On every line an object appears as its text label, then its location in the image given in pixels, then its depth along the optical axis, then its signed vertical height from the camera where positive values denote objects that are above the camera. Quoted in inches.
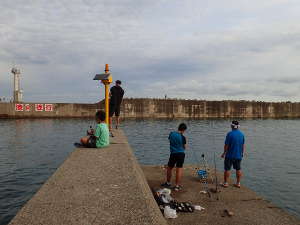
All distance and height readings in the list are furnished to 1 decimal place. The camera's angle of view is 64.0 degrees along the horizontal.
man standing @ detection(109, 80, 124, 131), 430.6 +23.2
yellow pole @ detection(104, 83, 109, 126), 442.6 +17.1
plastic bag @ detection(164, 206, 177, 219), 205.6 -88.8
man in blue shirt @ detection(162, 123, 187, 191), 279.3 -45.8
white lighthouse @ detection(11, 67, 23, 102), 2102.6 +208.7
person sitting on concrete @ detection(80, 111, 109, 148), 301.4 -35.4
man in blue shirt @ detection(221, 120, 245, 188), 292.4 -48.8
